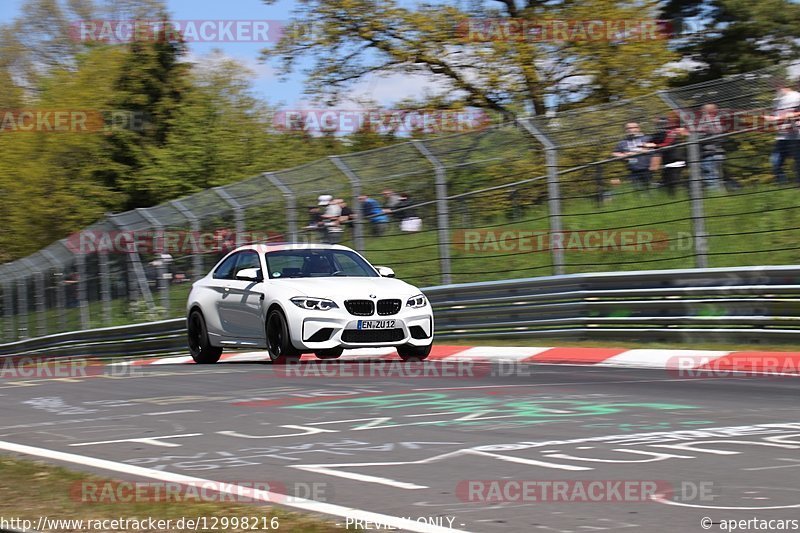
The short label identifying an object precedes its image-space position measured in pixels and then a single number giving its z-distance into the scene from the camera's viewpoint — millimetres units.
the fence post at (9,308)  35219
